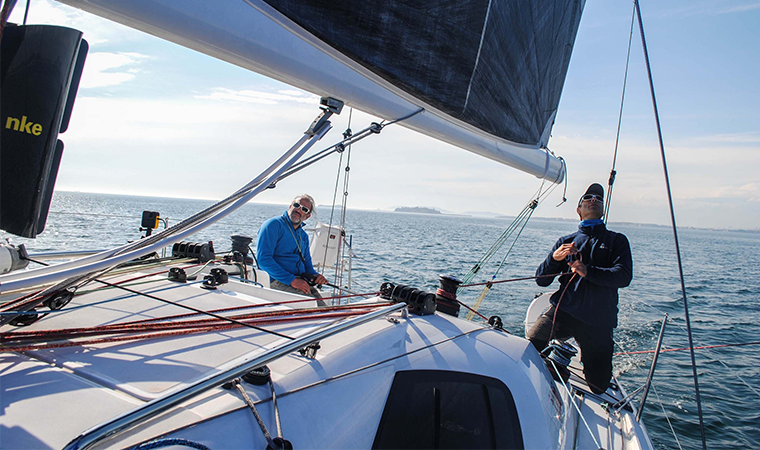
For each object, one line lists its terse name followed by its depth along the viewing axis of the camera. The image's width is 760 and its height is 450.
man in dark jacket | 2.86
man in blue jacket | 3.90
